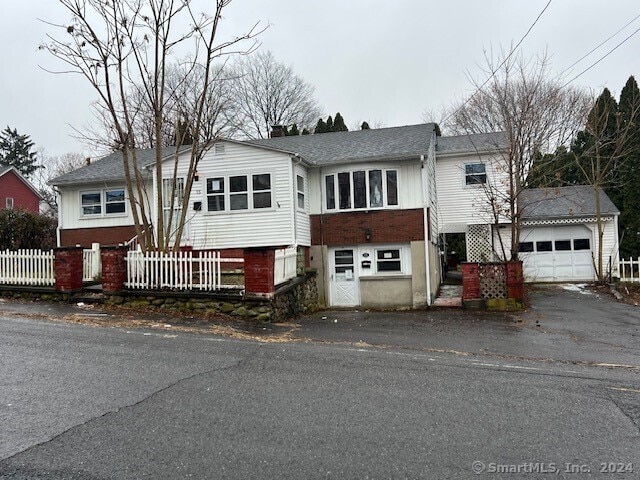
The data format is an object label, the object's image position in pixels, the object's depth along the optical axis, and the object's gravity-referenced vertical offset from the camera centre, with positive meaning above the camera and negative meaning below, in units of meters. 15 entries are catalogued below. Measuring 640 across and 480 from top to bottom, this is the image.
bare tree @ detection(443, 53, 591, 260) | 15.48 +4.25
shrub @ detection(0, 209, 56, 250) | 16.89 +1.36
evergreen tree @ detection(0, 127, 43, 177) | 58.03 +14.37
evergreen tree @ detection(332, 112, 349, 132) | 34.44 +9.90
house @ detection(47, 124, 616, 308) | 15.30 +1.79
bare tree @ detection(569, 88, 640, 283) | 20.17 +5.78
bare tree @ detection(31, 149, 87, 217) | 47.06 +10.63
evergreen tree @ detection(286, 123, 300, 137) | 33.59 +9.23
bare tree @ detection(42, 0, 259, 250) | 12.88 +5.03
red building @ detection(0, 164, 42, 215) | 36.53 +6.21
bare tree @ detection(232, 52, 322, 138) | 40.81 +13.45
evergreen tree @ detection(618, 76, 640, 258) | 26.23 +3.63
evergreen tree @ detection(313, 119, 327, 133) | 34.20 +9.61
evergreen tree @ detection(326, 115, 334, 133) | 34.34 +9.98
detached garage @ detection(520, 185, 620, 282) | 21.42 +0.42
